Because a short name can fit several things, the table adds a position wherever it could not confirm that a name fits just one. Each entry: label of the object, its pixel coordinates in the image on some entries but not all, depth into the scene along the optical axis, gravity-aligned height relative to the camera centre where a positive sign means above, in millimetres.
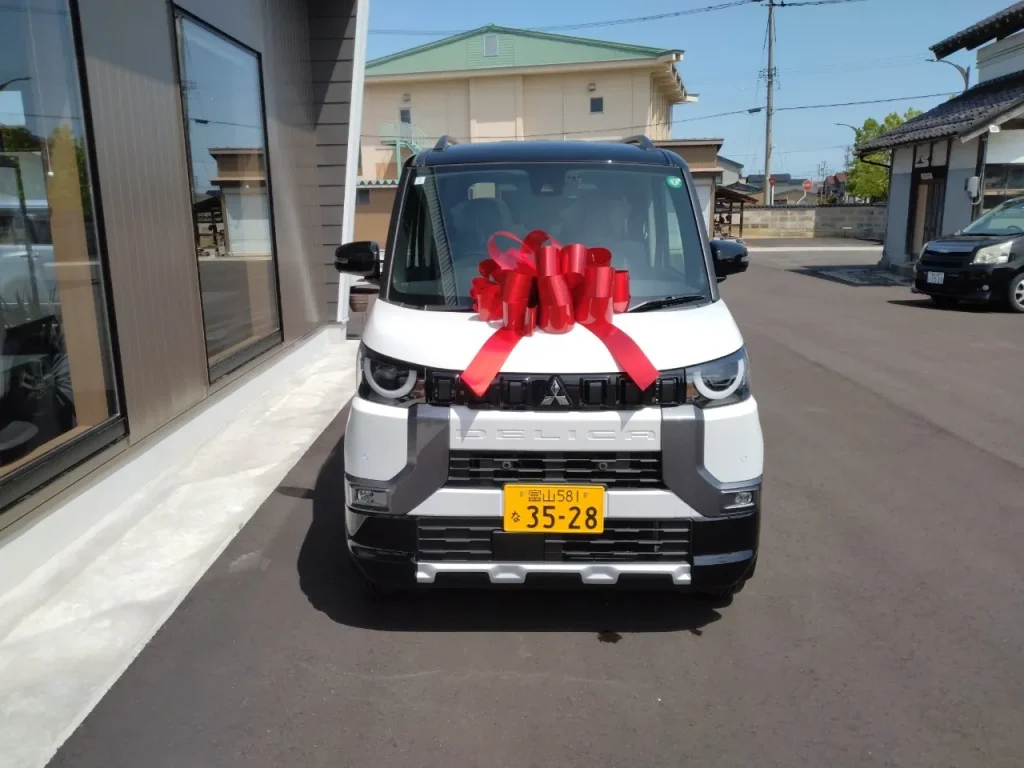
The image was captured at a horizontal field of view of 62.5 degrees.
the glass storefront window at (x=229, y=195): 6758 +95
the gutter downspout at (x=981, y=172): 17922 +573
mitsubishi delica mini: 3275 -920
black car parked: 13508 -1039
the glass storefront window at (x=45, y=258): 4324 -267
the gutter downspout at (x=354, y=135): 10055 +840
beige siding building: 38125 +5290
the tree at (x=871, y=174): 55156 +1761
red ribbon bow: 3264 -396
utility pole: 49156 +5087
